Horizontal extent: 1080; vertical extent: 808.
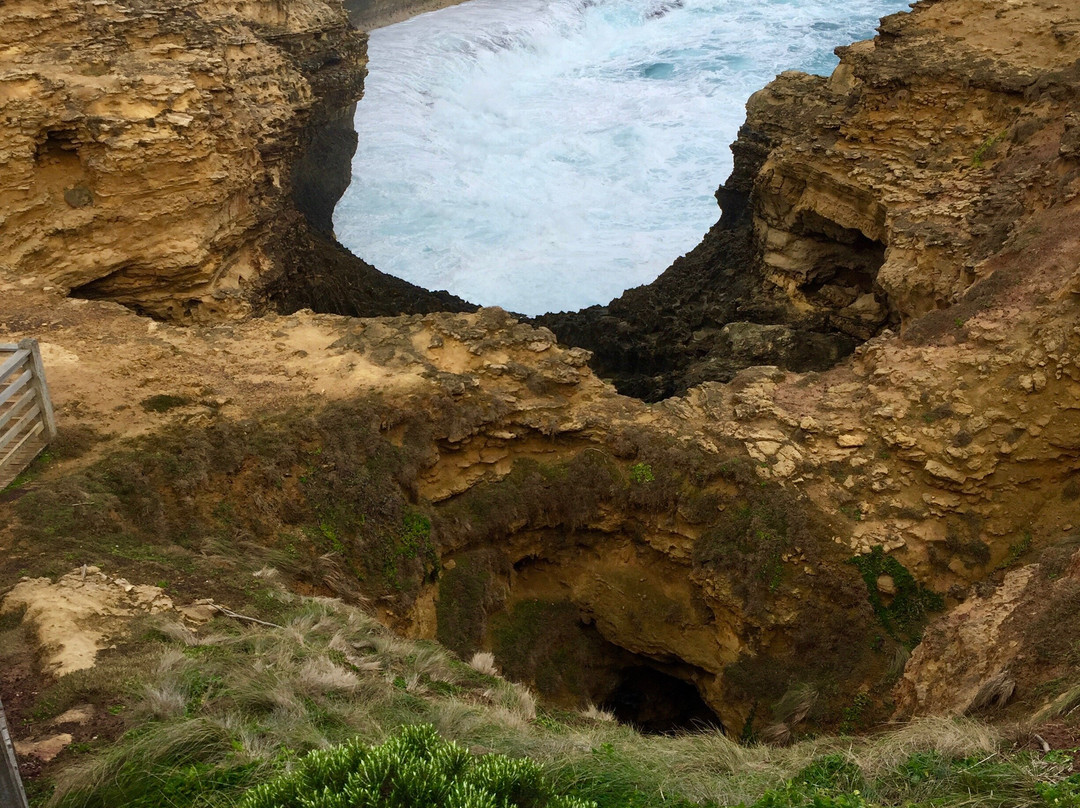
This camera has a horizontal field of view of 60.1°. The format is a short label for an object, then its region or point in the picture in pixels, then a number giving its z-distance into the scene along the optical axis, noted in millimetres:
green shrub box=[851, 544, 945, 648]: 12031
